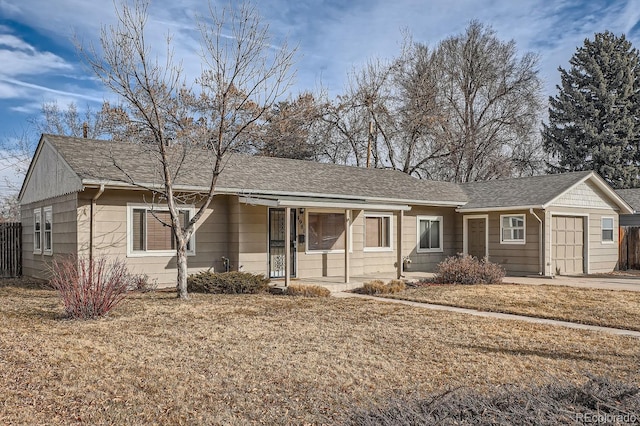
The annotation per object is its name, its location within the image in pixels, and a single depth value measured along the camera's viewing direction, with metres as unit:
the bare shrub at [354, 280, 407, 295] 12.68
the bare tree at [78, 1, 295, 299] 10.34
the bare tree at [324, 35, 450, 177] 29.47
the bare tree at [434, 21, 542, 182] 31.44
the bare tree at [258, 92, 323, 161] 28.14
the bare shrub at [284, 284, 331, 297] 12.02
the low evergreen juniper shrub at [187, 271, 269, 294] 11.96
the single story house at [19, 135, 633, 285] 12.58
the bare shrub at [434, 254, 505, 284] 14.07
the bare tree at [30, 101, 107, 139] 27.38
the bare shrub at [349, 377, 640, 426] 3.19
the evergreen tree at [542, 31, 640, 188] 31.53
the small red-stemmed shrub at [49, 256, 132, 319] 8.40
